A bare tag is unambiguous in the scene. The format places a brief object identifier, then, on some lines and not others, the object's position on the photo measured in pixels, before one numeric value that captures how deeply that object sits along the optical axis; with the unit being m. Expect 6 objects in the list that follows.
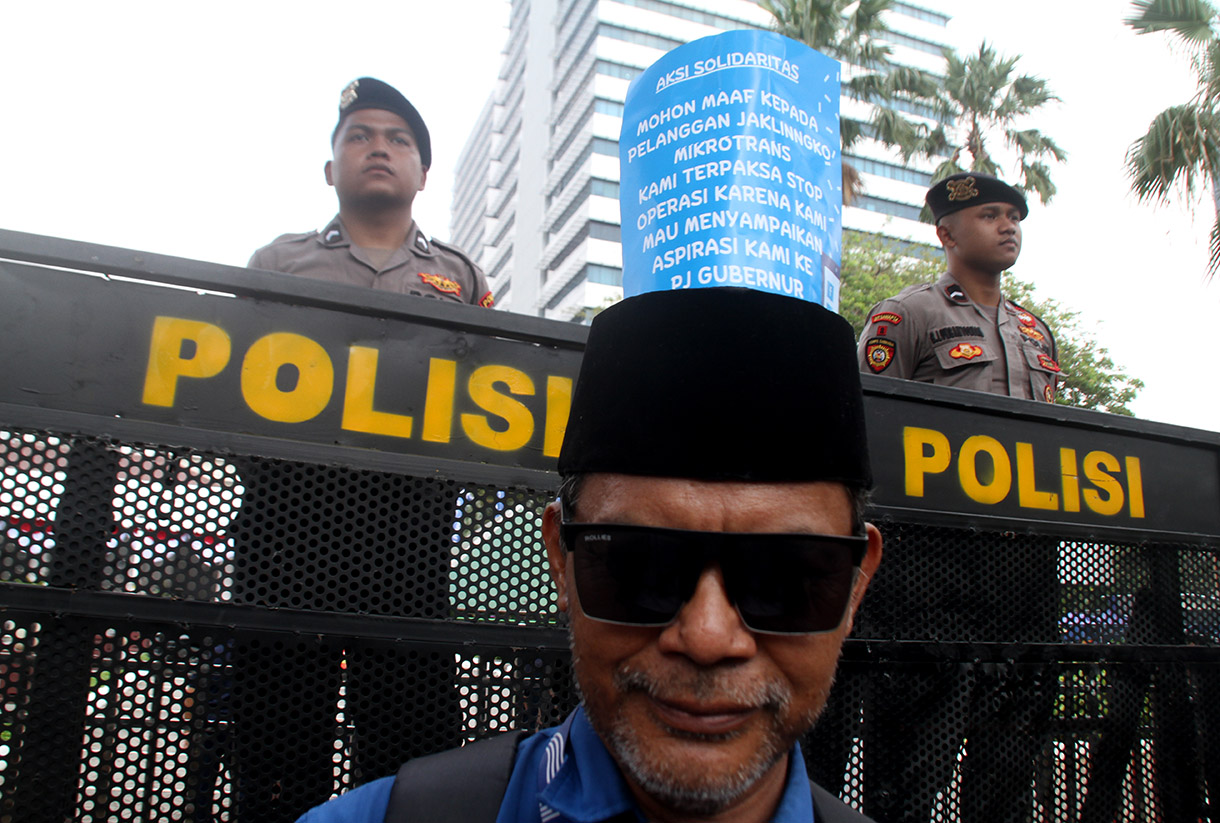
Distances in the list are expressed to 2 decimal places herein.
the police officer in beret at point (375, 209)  2.73
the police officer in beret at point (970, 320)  3.37
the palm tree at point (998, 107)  18.77
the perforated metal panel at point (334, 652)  1.39
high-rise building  51.88
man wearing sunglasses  1.09
